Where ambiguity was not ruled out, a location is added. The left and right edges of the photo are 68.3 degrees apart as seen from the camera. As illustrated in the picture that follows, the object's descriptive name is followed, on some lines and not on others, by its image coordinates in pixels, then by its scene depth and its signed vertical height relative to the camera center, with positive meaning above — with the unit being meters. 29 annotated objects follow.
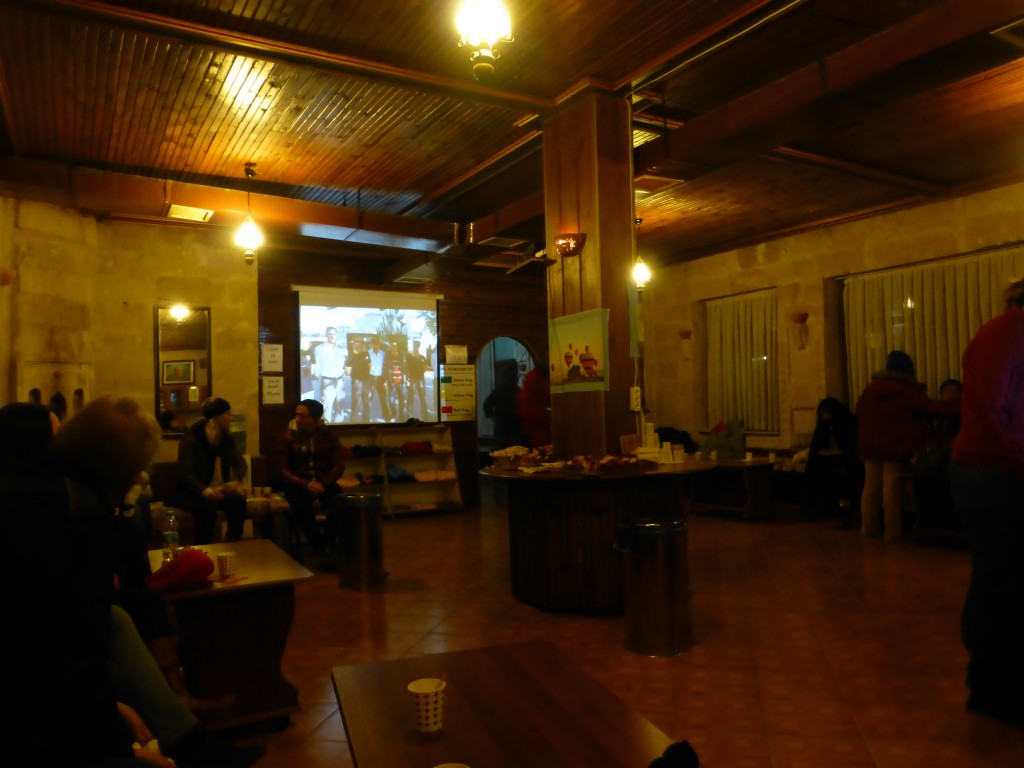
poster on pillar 5.16 +0.35
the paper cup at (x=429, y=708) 1.88 -0.76
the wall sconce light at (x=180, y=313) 8.38 +1.09
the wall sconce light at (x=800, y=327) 9.45 +0.87
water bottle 3.74 -0.69
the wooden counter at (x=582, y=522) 4.83 -0.78
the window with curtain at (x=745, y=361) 10.06 +0.52
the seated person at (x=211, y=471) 6.21 -0.52
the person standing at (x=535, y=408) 9.37 -0.06
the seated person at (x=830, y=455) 8.38 -0.65
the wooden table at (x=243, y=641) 3.19 -1.00
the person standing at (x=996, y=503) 3.05 -0.45
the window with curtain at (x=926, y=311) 7.89 +0.92
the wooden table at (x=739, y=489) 8.40 -1.09
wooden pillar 5.22 +1.12
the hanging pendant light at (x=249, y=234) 6.79 +1.58
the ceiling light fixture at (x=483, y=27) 3.28 +1.65
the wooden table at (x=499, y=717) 1.76 -0.82
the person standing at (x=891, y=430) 6.84 -0.32
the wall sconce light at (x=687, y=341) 11.00 +0.86
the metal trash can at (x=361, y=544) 5.86 -1.07
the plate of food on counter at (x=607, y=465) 4.70 -0.41
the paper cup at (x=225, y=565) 3.31 -0.68
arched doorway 12.69 +0.39
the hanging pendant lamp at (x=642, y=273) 7.55 +1.32
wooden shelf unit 9.56 -0.77
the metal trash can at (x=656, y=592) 4.11 -1.05
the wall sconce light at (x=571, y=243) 5.30 +1.12
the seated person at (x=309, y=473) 6.87 -0.60
